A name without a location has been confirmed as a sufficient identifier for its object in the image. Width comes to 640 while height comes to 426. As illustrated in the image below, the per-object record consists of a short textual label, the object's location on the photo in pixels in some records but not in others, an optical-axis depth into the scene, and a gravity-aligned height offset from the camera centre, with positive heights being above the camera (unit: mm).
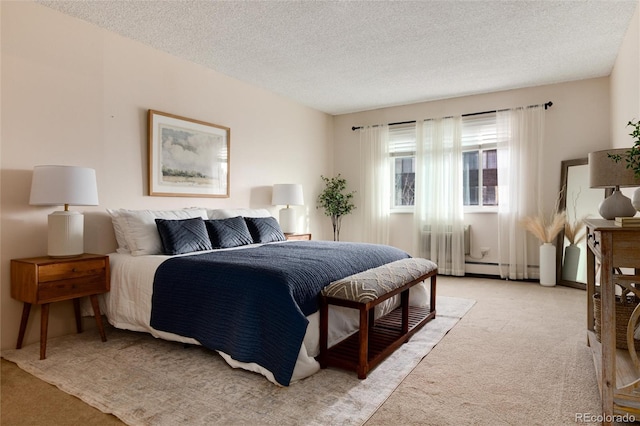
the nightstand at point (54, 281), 2594 -497
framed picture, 3820 +571
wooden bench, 2299 -681
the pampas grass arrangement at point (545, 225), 4691 -191
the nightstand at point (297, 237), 4934 -342
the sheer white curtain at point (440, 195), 5527 +218
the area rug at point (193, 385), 1867 -980
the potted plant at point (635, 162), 1884 +246
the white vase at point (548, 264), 4750 -664
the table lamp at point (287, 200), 5074 +136
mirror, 4555 +10
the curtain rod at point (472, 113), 4973 +1359
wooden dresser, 1680 -433
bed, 2205 -497
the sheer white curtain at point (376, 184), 6152 +424
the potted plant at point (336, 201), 6199 +156
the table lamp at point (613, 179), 2176 +174
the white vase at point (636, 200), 1935 +49
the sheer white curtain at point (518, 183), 5055 +359
